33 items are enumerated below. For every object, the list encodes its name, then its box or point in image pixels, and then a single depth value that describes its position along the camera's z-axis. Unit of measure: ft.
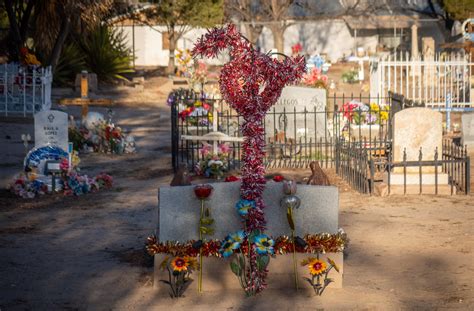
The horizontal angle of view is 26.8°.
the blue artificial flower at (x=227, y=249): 27.68
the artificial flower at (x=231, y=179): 28.71
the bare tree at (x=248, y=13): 142.37
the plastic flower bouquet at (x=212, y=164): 50.90
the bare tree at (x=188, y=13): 142.94
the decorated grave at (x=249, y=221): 27.43
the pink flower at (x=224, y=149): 54.24
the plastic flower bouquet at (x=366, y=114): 62.80
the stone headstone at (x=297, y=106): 61.62
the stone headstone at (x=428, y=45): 118.56
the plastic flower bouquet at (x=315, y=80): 69.82
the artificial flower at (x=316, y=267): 27.30
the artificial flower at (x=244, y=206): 27.35
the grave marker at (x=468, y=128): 63.00
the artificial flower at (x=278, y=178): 29.35
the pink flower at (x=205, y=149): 53.73
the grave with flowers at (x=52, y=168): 45.85
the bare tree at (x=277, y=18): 137.28
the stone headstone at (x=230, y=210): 28.17
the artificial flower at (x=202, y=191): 27.55
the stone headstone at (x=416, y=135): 46.29
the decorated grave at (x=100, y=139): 61.16
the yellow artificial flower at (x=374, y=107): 63.22
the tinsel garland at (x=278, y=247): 28.04
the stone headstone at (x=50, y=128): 47.75
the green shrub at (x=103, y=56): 120.26
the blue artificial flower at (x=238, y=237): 27.71
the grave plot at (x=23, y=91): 74.08
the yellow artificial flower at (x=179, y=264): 27.20
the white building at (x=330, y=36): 175.42
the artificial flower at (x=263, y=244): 27.37
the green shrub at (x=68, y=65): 113.29
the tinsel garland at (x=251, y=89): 27.35
